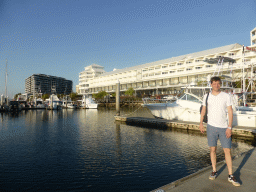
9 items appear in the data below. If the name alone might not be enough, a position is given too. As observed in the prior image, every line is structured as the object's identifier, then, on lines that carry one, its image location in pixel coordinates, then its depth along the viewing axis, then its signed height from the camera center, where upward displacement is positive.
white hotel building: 59.90 +10.75
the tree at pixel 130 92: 84.16 +3.39
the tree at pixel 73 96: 112.60 +2.85
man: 4.74 -0.58
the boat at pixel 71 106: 72.44 -1.99
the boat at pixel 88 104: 66.68 -1.27
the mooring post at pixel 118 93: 28.02 +0.99
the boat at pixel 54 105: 63.03 -1.23
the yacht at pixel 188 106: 21.16 -0.92
